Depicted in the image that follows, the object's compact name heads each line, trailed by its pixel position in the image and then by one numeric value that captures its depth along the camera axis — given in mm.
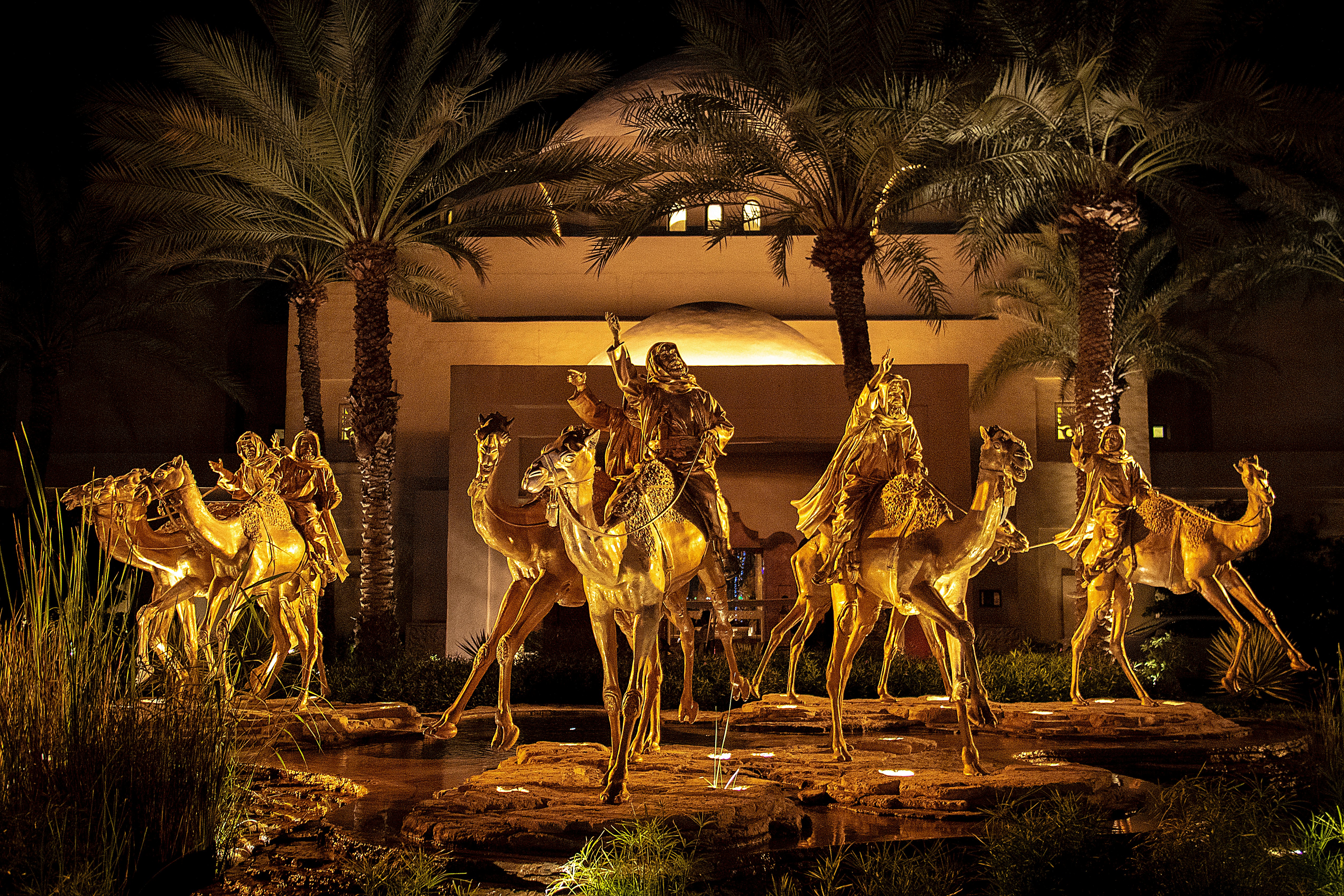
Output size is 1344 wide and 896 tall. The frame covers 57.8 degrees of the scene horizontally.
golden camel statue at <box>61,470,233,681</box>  10805
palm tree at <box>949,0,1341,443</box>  15320
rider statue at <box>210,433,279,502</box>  10141
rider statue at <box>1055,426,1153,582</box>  11570
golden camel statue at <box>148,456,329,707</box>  10117
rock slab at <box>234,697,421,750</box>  9383
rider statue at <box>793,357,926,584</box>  8656
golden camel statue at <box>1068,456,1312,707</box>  12000
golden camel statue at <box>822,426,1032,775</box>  8312
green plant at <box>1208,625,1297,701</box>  13094
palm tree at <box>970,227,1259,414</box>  24859
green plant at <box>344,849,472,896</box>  5387
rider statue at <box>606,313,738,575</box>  8430
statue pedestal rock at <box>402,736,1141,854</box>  6344
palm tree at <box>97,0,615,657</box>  16156
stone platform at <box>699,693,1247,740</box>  10773
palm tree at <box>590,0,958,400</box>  15648
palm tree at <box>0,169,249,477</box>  23828
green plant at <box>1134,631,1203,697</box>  15523
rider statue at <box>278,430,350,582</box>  10945
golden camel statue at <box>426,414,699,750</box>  8641
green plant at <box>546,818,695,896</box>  5359
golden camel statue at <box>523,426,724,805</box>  6938
